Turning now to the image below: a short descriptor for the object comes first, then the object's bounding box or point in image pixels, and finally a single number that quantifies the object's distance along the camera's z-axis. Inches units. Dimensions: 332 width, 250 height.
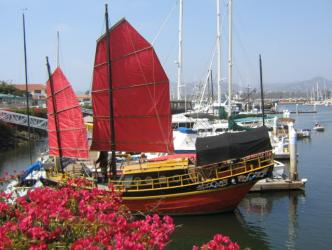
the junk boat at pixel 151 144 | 754.8
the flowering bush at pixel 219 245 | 201.3
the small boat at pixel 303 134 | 2162.6
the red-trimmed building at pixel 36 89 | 4146.2
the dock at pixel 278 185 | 936.9
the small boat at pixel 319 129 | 2591.0
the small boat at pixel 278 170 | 1025.2
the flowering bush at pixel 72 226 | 209.8
